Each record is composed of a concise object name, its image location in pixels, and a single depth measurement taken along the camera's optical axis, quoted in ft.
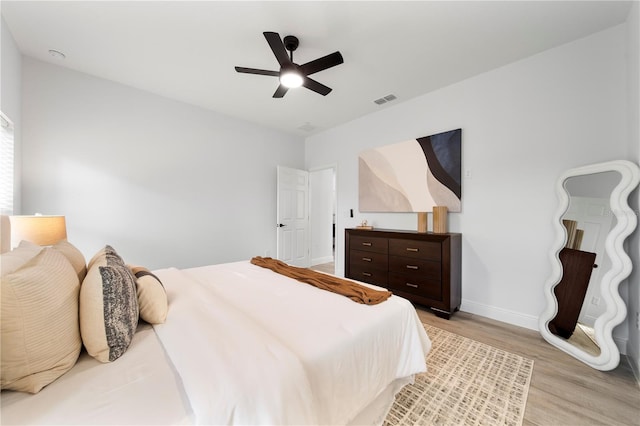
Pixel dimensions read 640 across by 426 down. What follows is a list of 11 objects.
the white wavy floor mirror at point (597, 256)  6.04
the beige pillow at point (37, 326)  2.46
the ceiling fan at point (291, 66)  6.22
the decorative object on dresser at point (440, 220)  9.70
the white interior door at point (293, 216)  15.28
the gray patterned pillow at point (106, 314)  3.16
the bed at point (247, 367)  2.51
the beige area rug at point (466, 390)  4.72
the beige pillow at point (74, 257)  4.02
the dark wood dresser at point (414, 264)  8.92
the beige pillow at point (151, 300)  4.13
